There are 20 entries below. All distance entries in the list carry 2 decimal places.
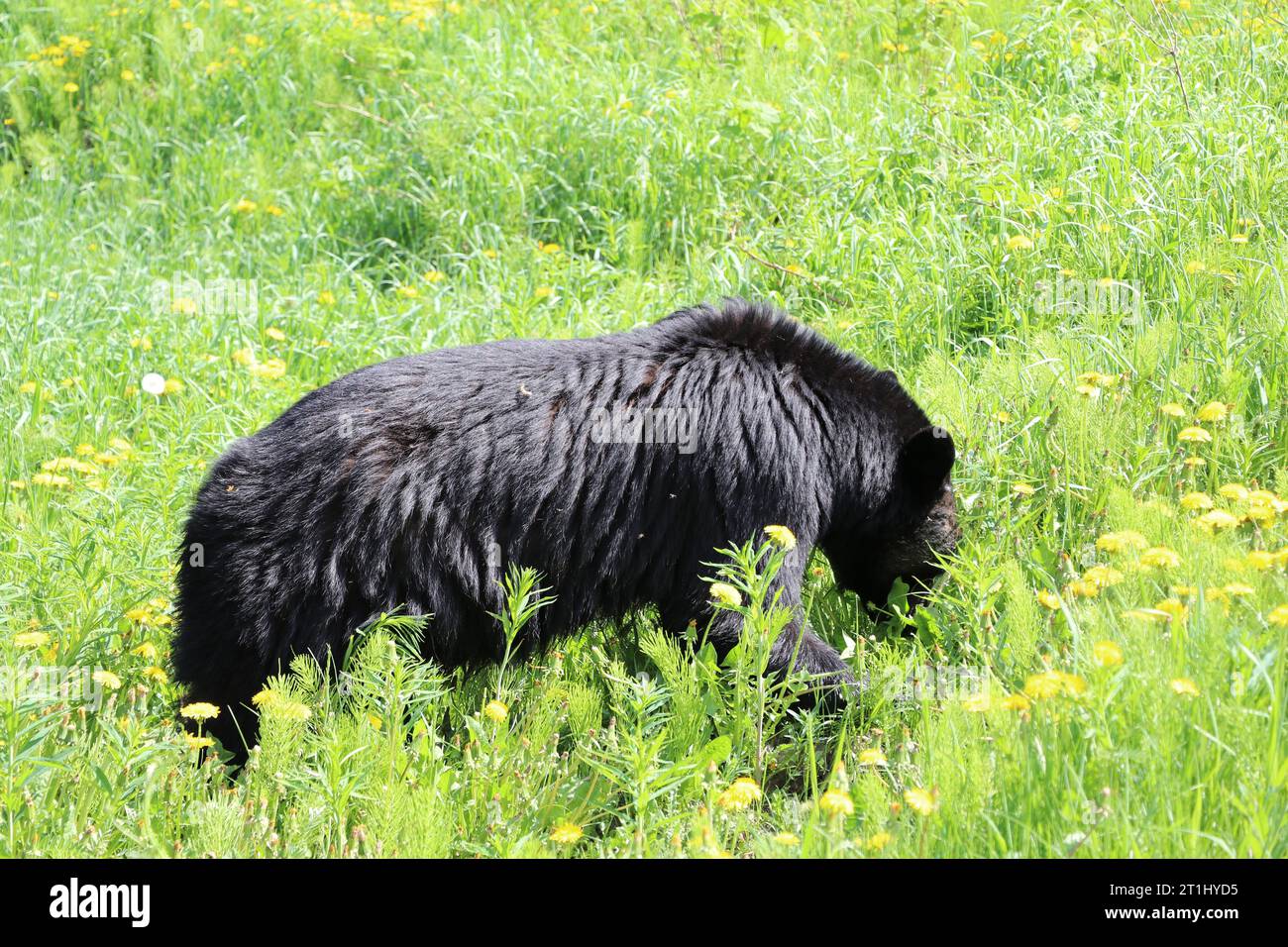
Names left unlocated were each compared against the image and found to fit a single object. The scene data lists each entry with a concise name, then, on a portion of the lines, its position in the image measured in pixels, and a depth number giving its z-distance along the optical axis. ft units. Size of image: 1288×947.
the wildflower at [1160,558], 19.84
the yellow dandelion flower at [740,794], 18.25
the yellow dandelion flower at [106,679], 22.82
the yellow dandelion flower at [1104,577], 20.51
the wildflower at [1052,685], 17.21
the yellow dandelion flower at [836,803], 16.40
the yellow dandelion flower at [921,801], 16.08
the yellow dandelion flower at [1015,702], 18.02
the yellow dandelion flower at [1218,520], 21.40
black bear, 22.90
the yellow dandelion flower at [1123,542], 21.24
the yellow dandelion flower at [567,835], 18.11
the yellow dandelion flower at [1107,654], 17.22
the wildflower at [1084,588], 21.54
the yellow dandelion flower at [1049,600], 21.66
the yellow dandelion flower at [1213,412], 26.45
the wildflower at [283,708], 18.29
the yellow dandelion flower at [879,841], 16.84
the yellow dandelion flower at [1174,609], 18.29
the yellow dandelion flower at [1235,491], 22.17
